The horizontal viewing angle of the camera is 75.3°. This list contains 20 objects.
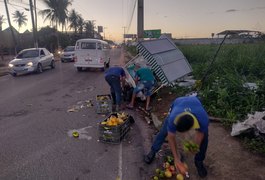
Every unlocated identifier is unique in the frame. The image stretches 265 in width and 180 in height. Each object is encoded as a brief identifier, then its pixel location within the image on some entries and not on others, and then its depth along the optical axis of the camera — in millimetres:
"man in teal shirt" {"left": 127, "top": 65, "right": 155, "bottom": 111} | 5643
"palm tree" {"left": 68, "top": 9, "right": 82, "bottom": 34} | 44685
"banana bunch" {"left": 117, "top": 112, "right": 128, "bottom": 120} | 4327
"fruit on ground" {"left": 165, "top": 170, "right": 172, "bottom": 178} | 2923
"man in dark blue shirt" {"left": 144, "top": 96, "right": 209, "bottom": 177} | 2207
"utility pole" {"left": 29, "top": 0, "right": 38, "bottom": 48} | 19920
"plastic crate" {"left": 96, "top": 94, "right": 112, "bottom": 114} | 5451
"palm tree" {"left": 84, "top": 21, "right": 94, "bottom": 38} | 53103
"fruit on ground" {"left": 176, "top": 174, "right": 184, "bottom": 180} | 2785
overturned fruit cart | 6402
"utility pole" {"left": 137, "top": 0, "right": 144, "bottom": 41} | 12842
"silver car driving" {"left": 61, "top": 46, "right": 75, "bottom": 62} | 19111
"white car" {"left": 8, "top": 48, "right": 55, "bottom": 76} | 11572
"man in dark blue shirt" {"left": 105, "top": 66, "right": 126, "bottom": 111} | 5594
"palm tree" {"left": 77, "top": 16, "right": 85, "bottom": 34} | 46997
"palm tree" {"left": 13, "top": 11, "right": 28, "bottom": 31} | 57988
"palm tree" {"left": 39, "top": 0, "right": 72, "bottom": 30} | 29429
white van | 12232
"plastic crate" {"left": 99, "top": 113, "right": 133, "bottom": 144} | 3858
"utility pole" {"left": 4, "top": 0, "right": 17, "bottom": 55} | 18409
